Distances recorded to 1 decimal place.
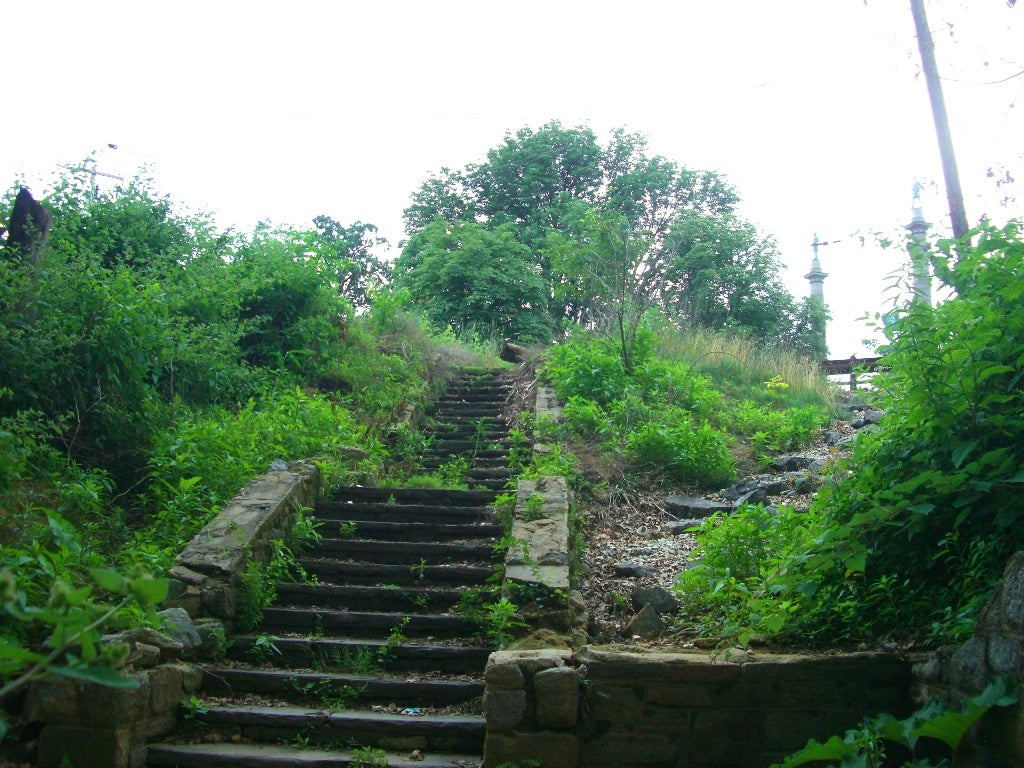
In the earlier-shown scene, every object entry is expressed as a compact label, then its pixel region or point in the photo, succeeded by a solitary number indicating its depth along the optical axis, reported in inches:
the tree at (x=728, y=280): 1029.8
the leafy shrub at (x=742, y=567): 197.0
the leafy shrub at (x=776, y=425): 457.7
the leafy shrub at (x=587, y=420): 422.9
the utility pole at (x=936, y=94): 279.6
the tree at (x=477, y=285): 904.9
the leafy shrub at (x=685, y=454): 392.8
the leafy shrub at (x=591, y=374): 481.1
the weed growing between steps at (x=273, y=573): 244.8
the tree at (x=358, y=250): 1332.4
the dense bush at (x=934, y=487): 155.1
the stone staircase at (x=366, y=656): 197.6
